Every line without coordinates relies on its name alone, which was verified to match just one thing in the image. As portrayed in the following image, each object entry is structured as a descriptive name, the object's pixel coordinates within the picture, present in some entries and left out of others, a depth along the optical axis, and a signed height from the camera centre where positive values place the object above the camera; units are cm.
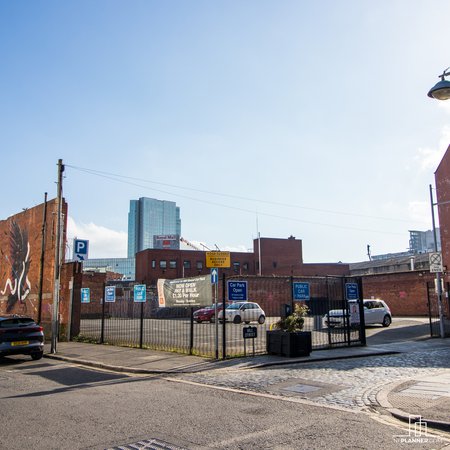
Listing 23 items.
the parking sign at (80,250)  2102 +264
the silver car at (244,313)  2762 -37
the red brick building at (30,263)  2238 +245
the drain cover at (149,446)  547 -163
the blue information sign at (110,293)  1941 +63
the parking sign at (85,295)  2185 +65
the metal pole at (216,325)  1338 -51
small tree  1383 -44
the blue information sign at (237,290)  1385 +50
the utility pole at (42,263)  2260 +224
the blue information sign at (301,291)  1550 +50
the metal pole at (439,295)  2009 +40
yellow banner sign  1398 +144
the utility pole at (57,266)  1694 +164
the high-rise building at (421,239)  14350 +2099
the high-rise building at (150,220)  19050 +3618
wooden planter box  1361 -109
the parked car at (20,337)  1452 -88
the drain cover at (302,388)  892 -161
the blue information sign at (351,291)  1703 +53
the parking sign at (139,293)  1745 +57
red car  3053 -52
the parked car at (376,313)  2644 -45
